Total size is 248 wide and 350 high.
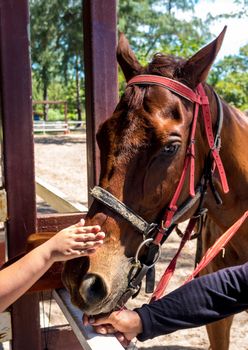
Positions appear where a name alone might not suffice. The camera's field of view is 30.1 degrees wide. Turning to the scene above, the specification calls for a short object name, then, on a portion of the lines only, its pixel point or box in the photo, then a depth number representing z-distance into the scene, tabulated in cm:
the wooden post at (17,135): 190
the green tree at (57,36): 1941
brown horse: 157
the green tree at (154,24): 2244
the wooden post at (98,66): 212
